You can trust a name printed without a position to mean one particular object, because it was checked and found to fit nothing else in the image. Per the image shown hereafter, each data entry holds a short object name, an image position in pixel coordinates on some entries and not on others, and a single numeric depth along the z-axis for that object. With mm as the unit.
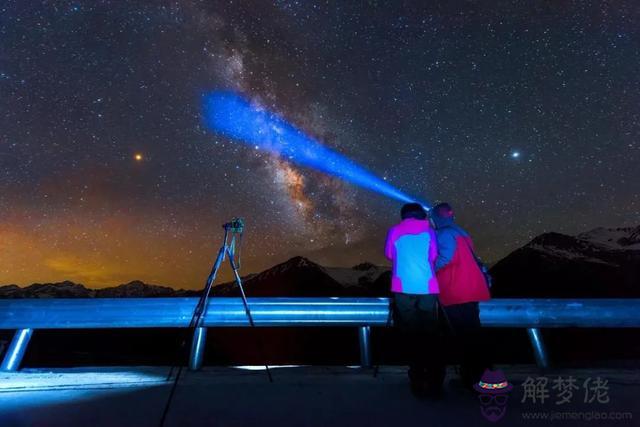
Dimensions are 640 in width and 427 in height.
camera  4211
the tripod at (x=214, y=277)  3889
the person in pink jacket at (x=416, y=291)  3275
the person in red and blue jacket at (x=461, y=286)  3576
